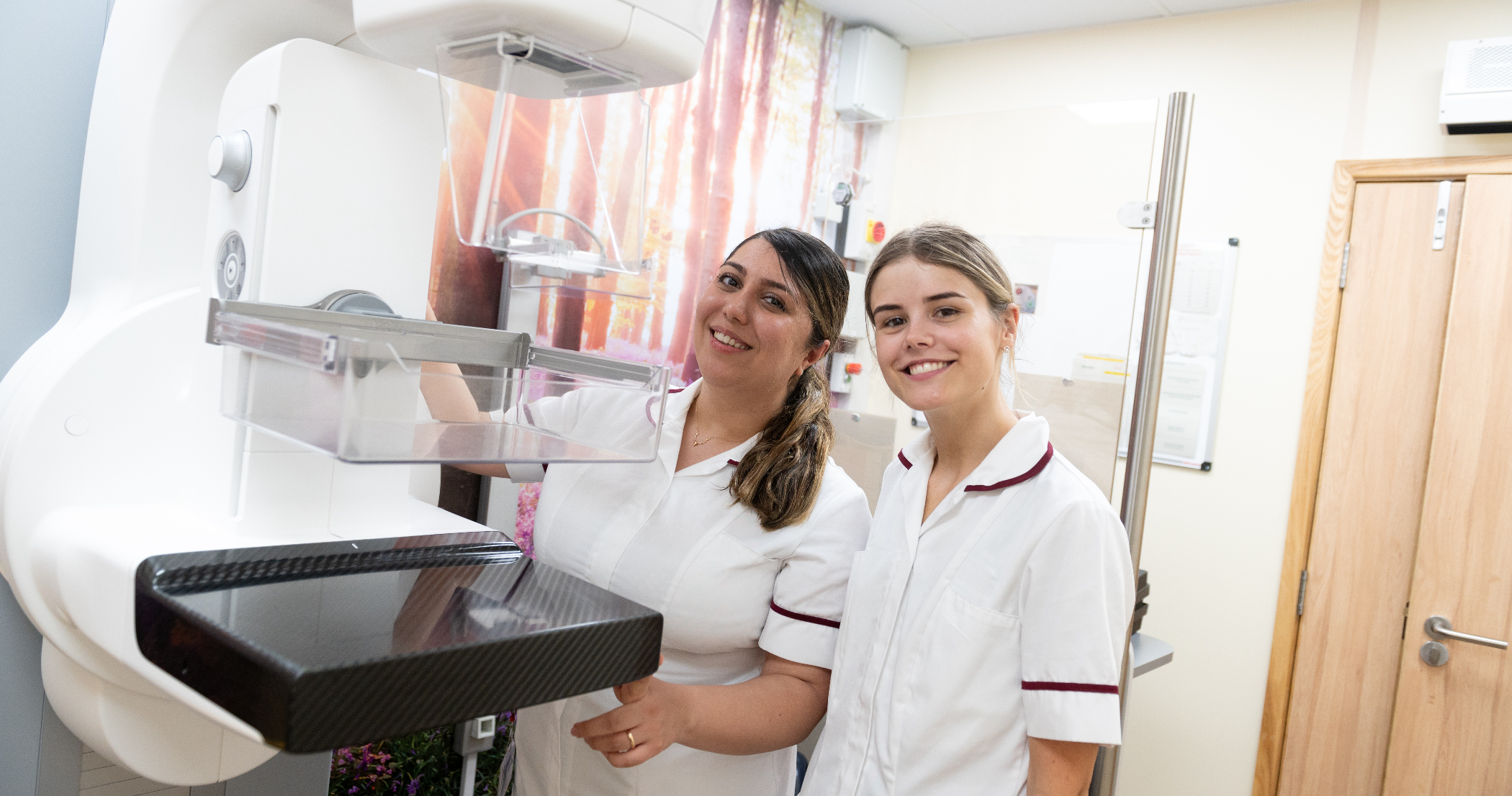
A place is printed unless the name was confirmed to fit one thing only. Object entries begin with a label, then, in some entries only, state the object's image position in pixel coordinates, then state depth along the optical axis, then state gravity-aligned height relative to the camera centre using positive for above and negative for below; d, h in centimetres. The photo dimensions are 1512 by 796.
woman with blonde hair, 106 -23
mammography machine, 69 -7
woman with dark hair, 126 -24
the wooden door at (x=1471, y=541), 236 -24
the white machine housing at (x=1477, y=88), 230 +88
